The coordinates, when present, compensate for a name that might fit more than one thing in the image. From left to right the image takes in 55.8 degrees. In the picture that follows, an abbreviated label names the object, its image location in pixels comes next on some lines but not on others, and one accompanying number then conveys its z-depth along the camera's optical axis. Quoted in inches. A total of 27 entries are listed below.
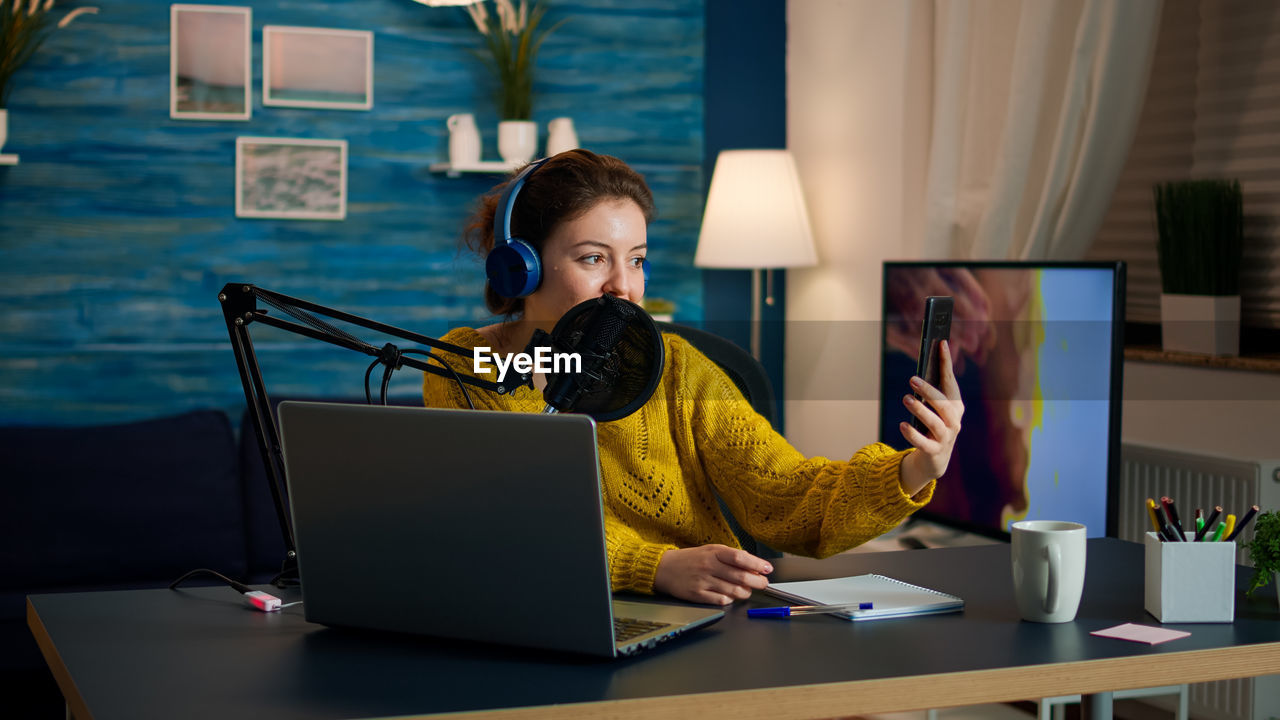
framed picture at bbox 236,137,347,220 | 140.5
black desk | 38.2
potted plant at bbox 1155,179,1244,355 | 98.4
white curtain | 102.7
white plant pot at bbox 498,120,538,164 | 142.6
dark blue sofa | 118.1
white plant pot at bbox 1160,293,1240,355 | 99.4
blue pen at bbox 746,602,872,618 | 48.2
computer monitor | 87.9
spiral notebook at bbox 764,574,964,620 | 48.5
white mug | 46.7
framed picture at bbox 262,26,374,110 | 140.7
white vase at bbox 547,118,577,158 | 145.2
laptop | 40.3
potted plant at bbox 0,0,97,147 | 128.8
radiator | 85.0
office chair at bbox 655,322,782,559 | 73.9
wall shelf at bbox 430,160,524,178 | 141.4
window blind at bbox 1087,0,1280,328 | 100.4
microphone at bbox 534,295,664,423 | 43.2
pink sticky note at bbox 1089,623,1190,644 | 44.8
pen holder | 47.8
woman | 54.2
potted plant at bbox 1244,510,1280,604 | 49.8
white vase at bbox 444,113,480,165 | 141.9
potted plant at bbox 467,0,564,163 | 142.9
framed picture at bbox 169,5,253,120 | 137.3
